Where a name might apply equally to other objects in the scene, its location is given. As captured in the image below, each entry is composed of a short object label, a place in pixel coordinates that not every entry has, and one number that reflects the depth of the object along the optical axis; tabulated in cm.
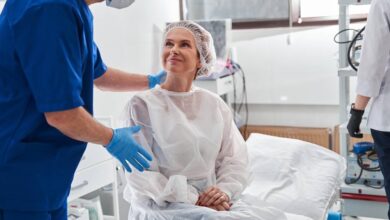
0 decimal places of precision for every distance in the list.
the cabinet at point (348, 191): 256
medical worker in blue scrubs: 109
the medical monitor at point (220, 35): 343
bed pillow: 211
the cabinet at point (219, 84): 335
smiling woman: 163
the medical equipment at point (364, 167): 259
